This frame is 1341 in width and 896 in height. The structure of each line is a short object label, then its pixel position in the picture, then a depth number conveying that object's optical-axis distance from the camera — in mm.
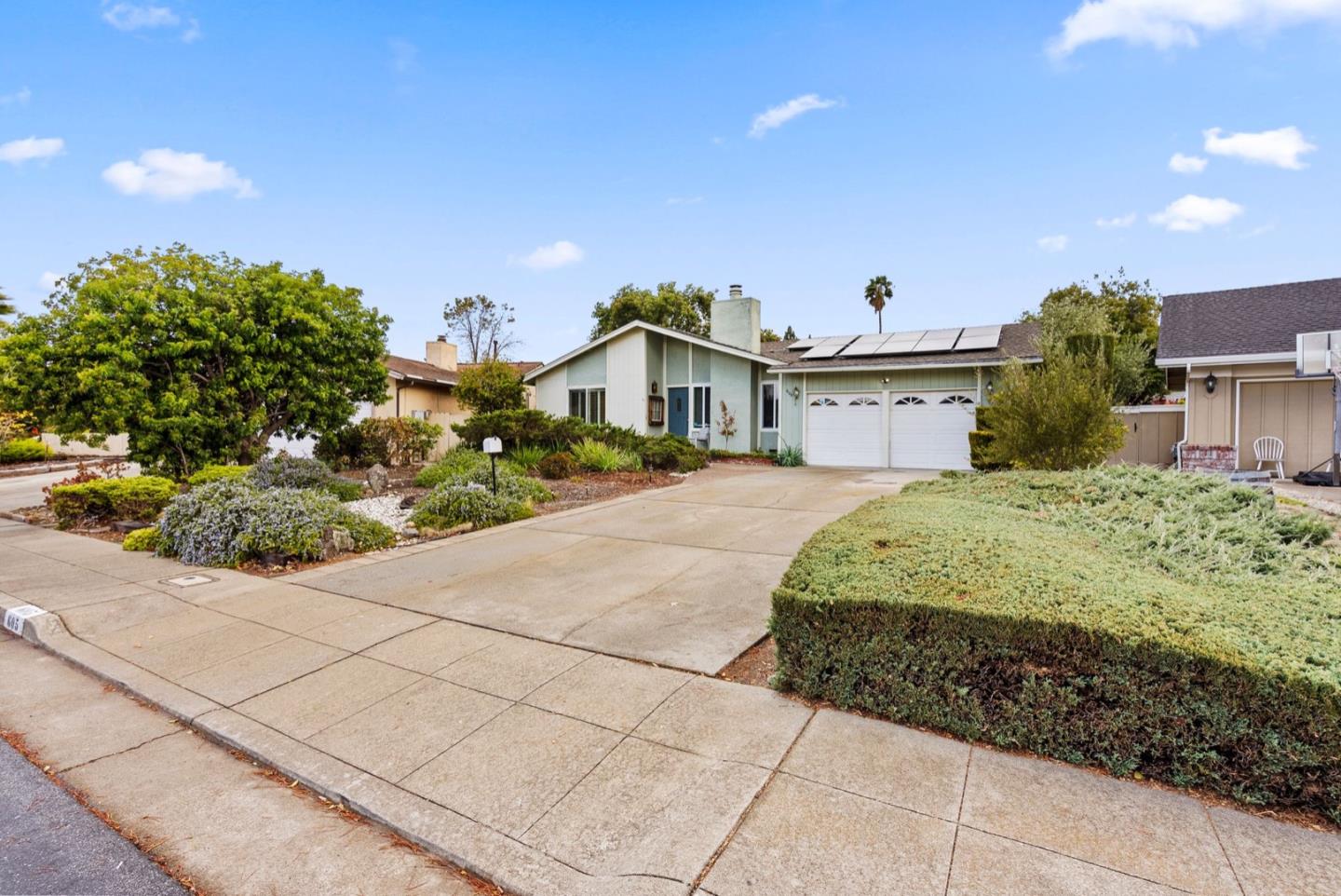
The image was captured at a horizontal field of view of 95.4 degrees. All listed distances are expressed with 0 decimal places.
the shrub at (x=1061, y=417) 8453
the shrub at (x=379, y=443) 14500
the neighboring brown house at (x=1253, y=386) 12125
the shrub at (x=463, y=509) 8188
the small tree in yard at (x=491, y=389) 21391
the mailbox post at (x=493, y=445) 7855
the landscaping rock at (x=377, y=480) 10797
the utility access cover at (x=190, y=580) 5844
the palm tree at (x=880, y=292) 37844
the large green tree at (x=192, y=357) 8516
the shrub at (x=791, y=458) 16109
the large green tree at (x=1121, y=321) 15508
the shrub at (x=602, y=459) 13125
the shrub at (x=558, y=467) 12633
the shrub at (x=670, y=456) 13758
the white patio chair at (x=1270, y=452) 12305
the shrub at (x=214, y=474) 8648
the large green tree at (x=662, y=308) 33156
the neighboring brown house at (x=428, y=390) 20833
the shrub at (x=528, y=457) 13091
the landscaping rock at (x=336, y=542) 6656
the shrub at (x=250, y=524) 6414
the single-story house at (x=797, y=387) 15008
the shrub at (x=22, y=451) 19719
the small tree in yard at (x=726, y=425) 17422
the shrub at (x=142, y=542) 7289
